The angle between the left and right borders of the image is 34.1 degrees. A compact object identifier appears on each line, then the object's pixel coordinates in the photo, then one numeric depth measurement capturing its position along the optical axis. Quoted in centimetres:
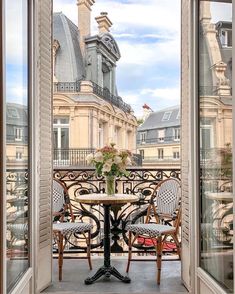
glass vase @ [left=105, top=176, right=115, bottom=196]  381
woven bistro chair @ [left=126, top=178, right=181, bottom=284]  370
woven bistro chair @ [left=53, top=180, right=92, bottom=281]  357
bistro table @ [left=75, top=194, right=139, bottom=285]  347
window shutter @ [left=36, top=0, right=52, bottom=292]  318
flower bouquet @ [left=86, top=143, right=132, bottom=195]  375
